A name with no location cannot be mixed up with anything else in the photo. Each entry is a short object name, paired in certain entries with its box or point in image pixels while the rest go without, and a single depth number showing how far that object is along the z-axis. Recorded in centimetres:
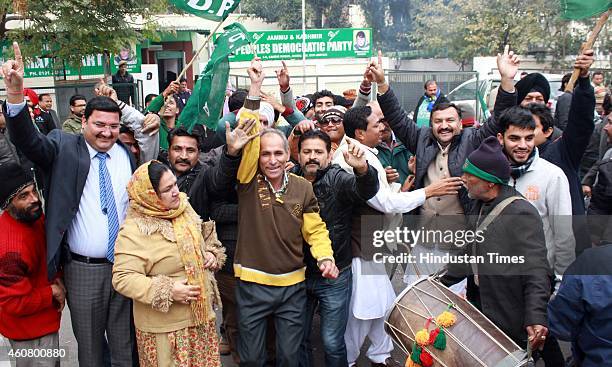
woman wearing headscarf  358
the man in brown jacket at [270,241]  402
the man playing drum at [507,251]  358
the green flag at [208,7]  510
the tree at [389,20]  2698
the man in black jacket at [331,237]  432
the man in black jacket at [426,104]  894
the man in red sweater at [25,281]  371
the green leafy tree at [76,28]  1310
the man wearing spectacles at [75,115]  836
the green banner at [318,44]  2233
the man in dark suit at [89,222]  388
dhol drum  353
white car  1430
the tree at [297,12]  2933
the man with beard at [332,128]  529
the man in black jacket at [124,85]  1498
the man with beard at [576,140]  440
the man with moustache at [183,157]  451
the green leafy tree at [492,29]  2466
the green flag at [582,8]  513
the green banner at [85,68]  1902
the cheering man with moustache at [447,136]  469
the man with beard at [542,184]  418
